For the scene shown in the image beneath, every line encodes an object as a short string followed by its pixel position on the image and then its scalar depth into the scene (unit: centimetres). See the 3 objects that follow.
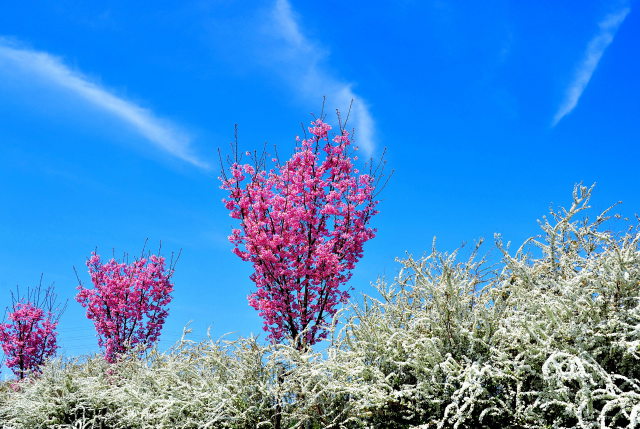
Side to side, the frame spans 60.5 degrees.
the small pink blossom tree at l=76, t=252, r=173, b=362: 1678
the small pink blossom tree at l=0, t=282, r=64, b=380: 1970
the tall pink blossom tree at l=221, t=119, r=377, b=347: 1162
